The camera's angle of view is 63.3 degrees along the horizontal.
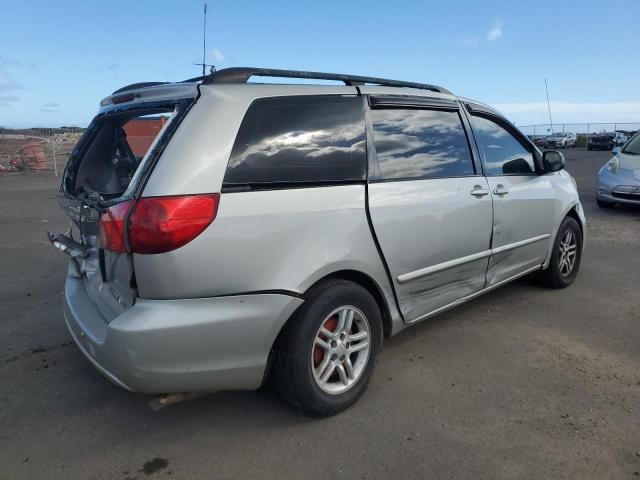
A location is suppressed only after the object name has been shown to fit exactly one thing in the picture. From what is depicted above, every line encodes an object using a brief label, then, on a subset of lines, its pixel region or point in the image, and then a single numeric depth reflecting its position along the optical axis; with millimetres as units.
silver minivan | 2307
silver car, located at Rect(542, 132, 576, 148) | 42844
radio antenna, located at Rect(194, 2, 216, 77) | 2838
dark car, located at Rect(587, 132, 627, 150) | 34438
